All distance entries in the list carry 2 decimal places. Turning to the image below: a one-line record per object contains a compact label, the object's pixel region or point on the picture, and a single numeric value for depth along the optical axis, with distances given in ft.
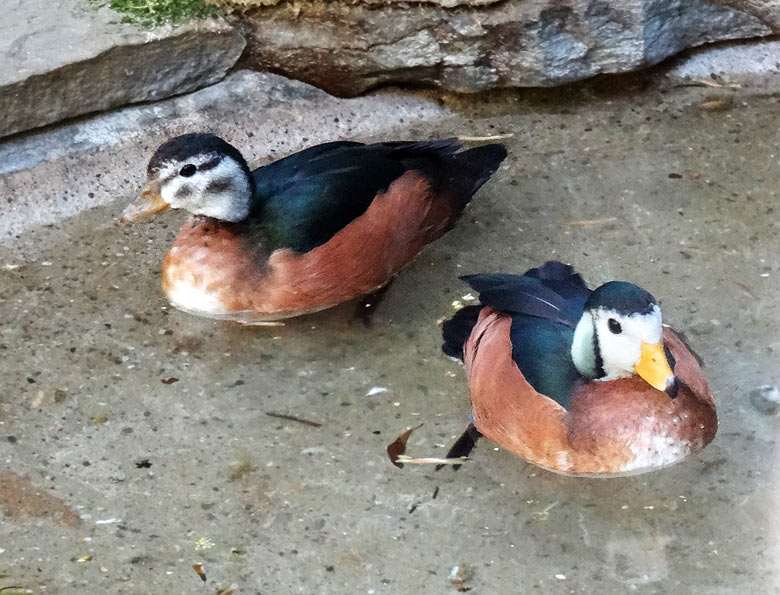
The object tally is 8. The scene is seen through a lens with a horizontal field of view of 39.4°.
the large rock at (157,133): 14.20
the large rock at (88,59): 14.14
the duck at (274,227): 12.00
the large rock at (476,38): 15.19
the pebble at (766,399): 10.80
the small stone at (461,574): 9.25
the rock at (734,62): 16.20
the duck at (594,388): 9.36
